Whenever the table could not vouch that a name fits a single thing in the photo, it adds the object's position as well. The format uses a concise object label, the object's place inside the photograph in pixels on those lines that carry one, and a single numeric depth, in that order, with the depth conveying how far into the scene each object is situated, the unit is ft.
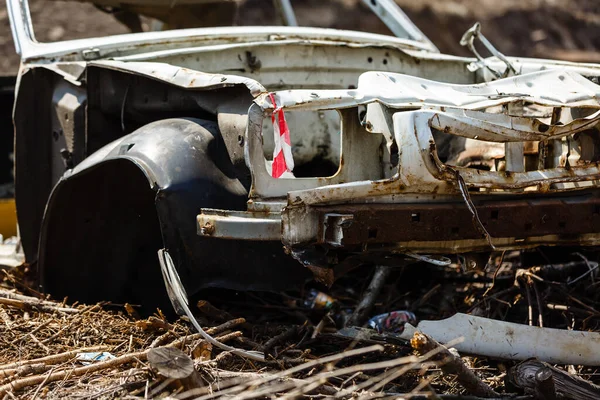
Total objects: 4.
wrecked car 20.47
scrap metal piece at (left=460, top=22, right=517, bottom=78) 29.60
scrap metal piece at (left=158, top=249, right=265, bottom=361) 21.02
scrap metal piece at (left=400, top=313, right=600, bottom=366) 21.66
